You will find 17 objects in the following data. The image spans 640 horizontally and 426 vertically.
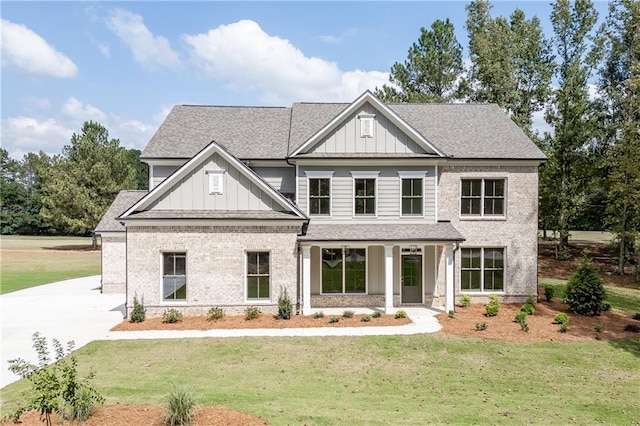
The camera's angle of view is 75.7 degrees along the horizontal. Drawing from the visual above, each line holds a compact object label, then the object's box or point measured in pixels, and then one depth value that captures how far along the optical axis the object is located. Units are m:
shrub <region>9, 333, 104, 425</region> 7.19
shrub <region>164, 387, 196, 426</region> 7.64
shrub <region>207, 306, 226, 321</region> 16.73
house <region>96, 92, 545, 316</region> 17.28
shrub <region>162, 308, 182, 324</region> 16.50
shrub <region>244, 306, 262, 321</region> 16.74
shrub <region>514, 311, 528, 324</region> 15.67
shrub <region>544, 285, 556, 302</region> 20.25
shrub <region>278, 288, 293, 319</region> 16.72
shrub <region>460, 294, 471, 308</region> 19.20
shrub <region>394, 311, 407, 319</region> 16.88
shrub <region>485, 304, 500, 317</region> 17.33
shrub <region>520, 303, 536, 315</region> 17.77
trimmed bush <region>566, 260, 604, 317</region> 17.47
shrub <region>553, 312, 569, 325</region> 15.79
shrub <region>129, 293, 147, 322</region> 16.59
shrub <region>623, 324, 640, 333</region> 15.50
